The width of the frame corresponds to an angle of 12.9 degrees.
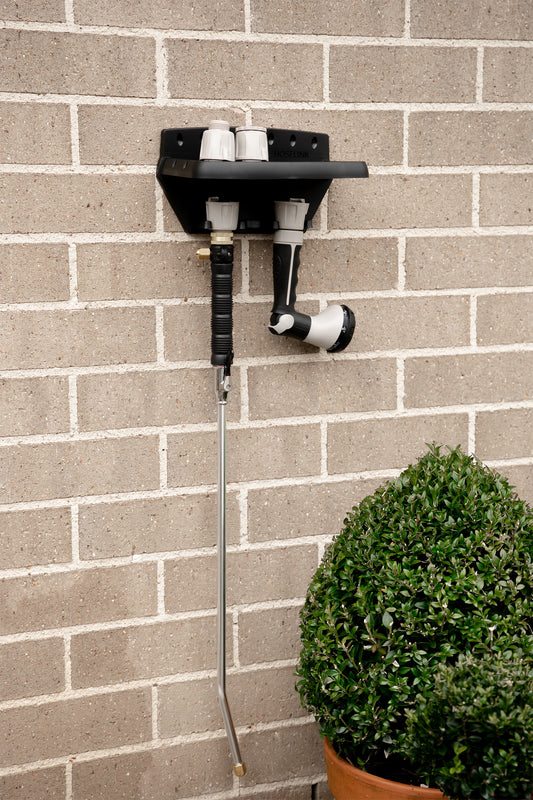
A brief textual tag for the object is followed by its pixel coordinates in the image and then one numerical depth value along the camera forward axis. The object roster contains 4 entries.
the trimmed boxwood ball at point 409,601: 3.15
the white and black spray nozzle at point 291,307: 3.34
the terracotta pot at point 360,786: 3.16
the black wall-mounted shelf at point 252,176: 3.23
